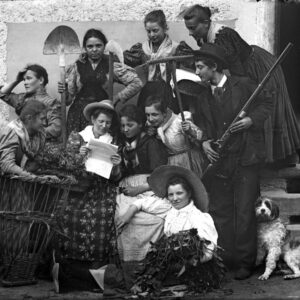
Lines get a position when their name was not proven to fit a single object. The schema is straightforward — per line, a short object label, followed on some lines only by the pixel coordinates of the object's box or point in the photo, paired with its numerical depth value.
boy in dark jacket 9.44
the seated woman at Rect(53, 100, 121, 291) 9.16
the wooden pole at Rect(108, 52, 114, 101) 9.68
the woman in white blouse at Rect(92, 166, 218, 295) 9.14
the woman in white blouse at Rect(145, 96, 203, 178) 9.57
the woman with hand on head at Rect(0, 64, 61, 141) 9.72
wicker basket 9.09
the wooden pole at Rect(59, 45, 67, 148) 9.70
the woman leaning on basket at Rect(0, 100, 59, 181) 9.40
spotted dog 9.30
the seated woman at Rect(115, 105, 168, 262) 9.52
